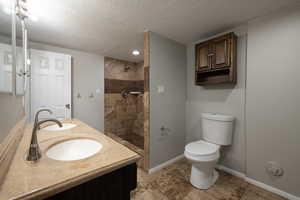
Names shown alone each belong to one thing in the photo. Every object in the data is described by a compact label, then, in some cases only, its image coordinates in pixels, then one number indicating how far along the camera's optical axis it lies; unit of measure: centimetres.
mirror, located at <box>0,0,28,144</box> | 66
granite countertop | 45
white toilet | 153
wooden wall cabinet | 172
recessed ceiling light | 278
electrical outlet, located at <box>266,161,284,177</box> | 147
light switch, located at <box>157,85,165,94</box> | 202
